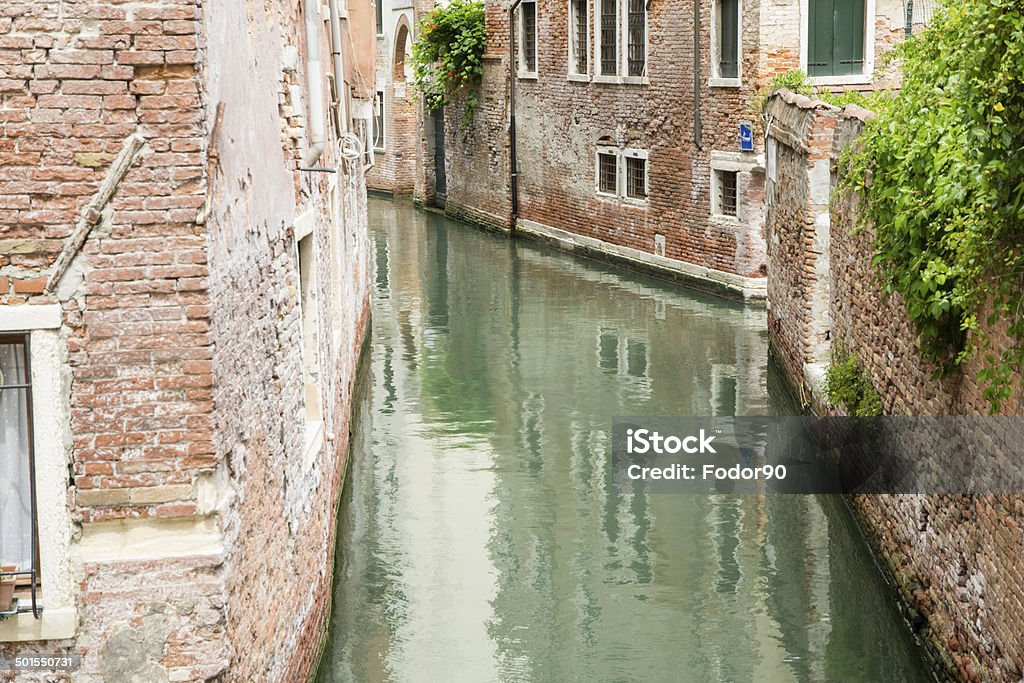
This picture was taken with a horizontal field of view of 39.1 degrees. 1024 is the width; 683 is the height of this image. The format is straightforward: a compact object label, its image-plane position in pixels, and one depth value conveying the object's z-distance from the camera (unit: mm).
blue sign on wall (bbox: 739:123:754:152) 17672
